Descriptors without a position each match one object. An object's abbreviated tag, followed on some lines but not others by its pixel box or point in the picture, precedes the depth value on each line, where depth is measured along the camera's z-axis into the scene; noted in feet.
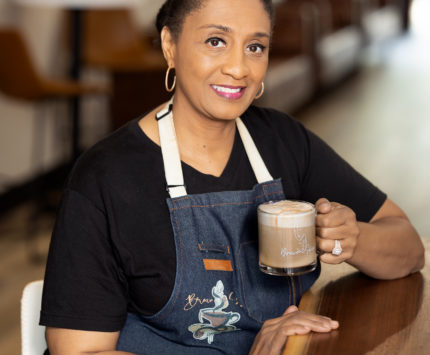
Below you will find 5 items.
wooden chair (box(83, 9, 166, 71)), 17.15
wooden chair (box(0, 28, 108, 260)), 12.53
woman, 4.26
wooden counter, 3.66
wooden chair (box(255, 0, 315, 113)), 23.17
